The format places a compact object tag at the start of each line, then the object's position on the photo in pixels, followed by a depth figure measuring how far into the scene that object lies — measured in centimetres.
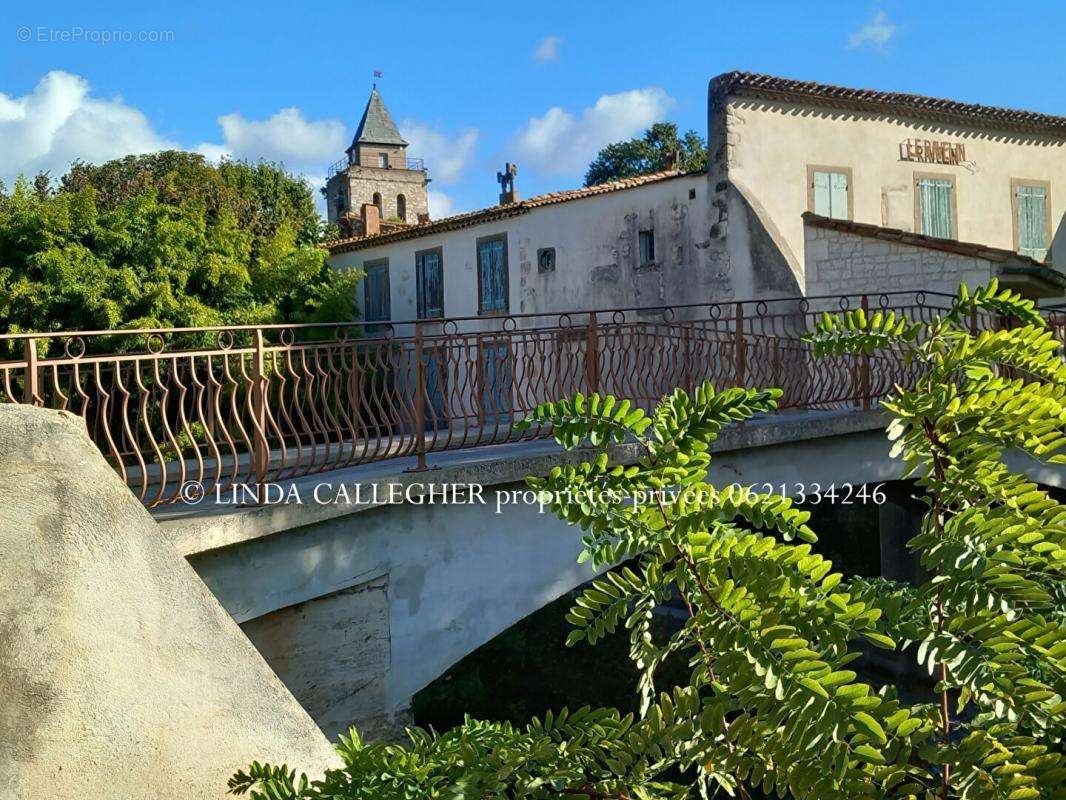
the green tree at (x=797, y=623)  185
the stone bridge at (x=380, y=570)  539
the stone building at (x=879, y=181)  1461
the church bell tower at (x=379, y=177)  5519
